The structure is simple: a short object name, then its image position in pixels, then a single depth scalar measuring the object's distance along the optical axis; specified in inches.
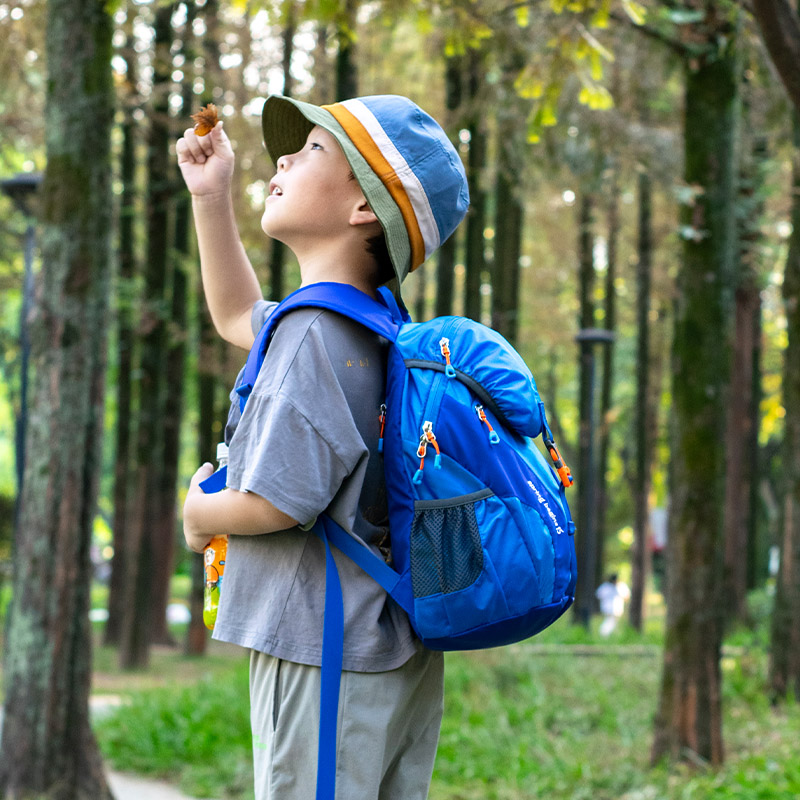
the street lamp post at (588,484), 607.2
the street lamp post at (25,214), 371.6
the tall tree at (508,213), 399.2
